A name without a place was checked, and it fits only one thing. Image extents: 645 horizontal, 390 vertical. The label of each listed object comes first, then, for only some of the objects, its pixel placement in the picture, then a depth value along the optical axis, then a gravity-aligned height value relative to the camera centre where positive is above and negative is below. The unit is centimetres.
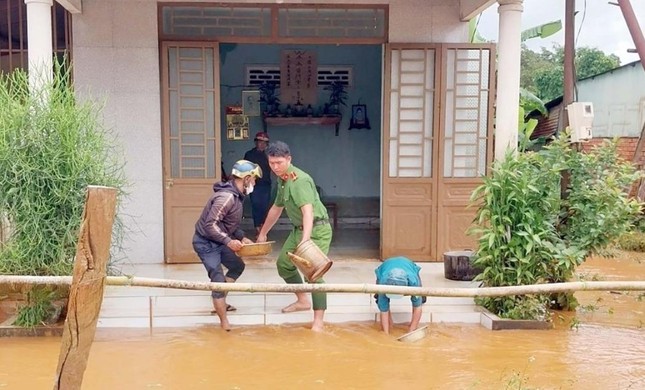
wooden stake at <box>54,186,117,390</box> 267 -68
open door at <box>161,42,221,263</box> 720 -13
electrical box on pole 568 +16
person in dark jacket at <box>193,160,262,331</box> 525 -76
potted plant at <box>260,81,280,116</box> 1095 +71
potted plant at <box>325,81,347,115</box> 1116 +77
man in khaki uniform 526 -70
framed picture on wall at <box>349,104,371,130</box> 1127 +39
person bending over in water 507 -118
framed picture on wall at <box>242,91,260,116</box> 1105 +60
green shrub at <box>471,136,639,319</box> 551 -70
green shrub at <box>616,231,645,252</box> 982 -169
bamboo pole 369 -92
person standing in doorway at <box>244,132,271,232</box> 971 -87
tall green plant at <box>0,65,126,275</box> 496 -33
